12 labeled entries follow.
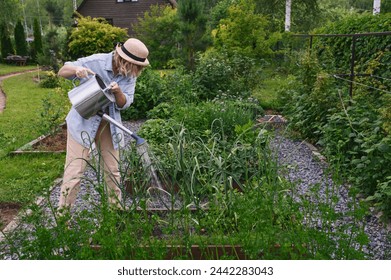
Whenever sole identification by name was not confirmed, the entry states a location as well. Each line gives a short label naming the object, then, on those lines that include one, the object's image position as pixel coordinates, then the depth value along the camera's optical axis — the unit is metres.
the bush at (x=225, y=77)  8.66
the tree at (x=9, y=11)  27.94
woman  3.04
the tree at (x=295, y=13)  20.12
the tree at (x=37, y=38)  24.48
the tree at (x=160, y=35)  19.61
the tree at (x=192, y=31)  11.83
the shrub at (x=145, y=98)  8.07
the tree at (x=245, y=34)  11.12
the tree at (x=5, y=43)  26.34
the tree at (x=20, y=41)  26.34
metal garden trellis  6.01
